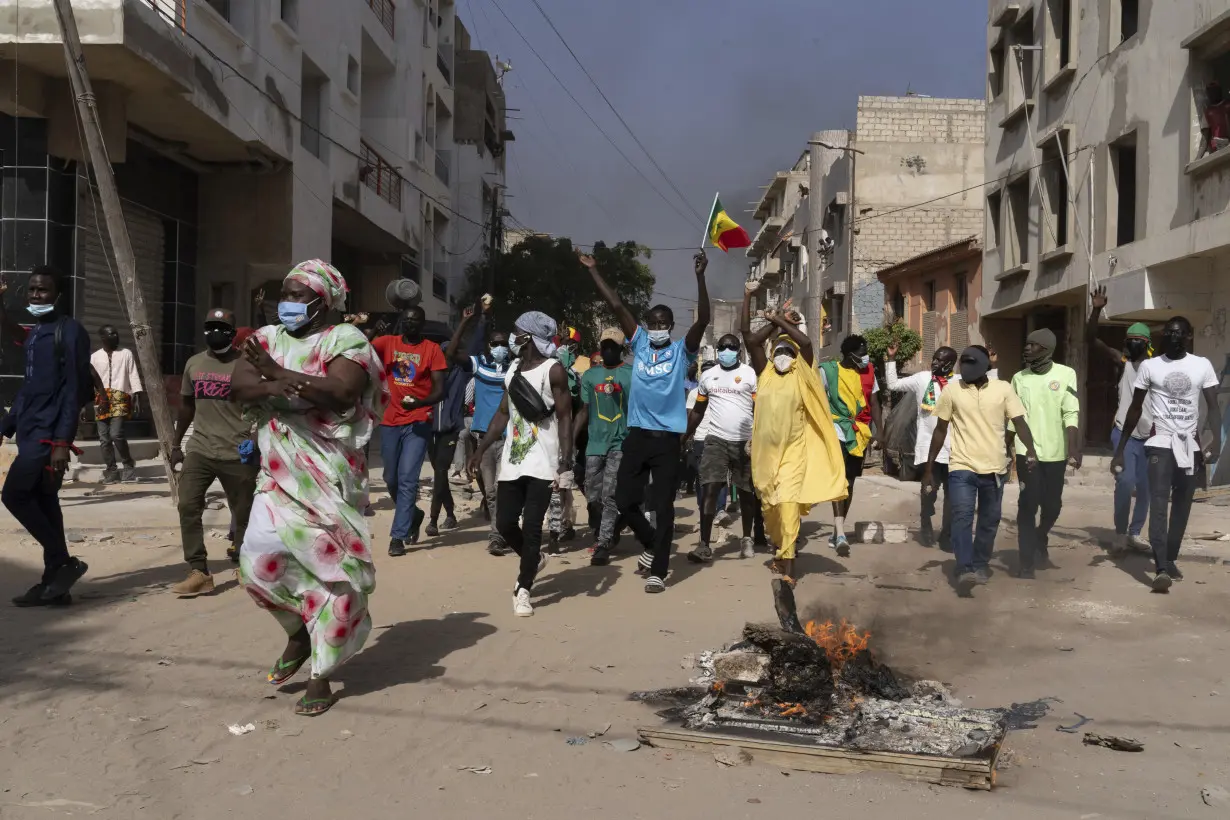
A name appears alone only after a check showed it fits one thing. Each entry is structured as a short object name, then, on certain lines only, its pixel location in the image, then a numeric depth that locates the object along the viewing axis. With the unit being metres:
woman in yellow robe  6.70
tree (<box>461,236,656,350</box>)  40.06
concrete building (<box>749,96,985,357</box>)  38.31
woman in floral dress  4.73
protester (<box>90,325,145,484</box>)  12.97
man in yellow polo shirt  7.97
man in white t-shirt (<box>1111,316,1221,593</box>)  7.89
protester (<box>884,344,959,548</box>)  9.87
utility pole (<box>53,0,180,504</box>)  11.47
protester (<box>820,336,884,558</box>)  9.73
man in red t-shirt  8.70
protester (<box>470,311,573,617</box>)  6.80
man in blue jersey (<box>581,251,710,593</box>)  7.95
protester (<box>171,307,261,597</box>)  7.03
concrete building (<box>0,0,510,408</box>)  14.11
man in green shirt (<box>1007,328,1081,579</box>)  8.68
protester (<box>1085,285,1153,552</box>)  8.90
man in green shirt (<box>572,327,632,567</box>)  9.15
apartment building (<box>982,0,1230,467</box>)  15.58
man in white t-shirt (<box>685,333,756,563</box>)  9.25
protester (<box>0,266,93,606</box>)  6.50
